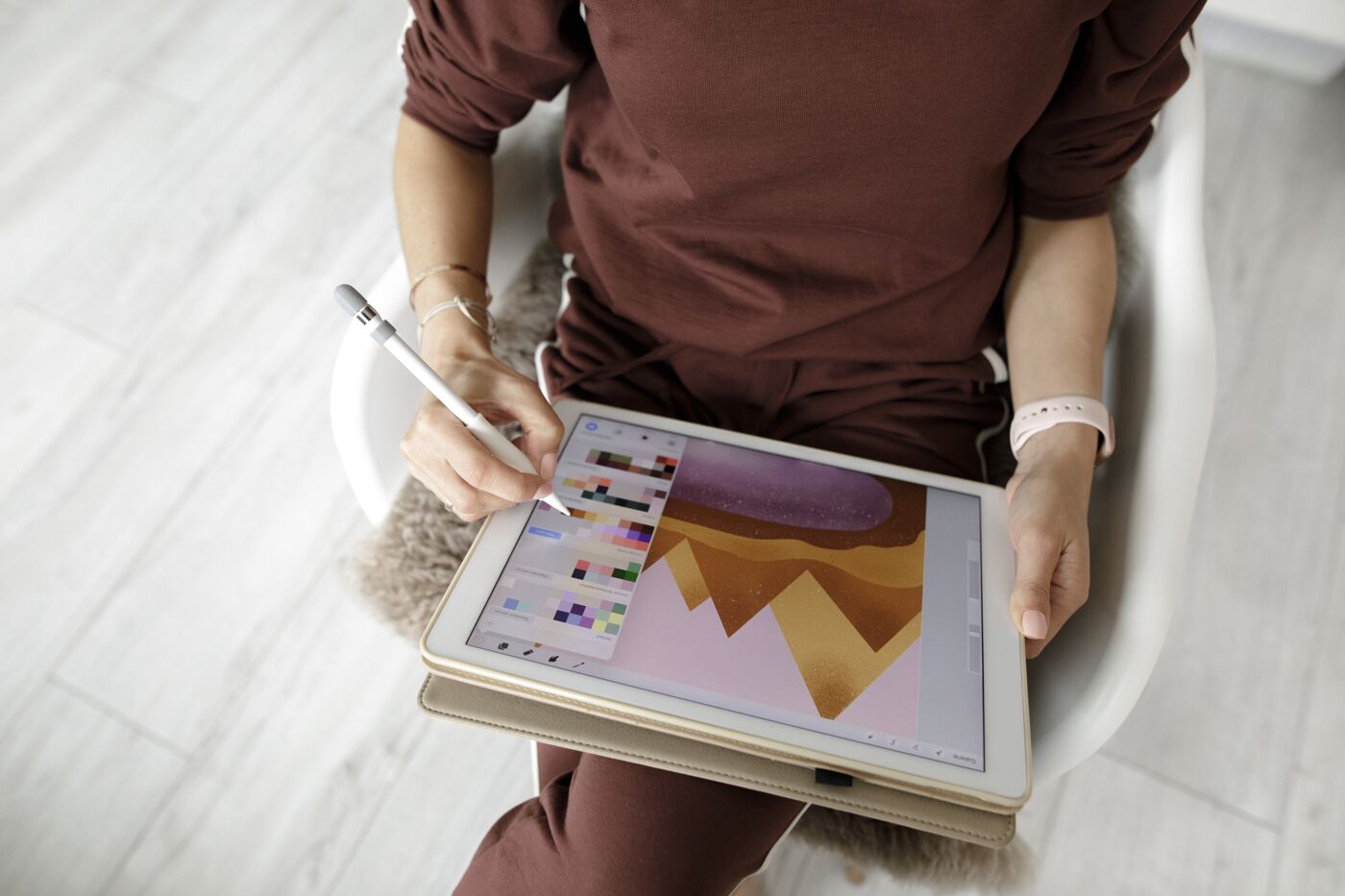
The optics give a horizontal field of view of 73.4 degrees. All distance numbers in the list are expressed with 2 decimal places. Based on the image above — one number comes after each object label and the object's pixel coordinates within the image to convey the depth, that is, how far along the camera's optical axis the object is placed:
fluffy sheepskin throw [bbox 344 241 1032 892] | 0.76
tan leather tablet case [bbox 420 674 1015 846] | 0.52
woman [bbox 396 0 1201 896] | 0.56
